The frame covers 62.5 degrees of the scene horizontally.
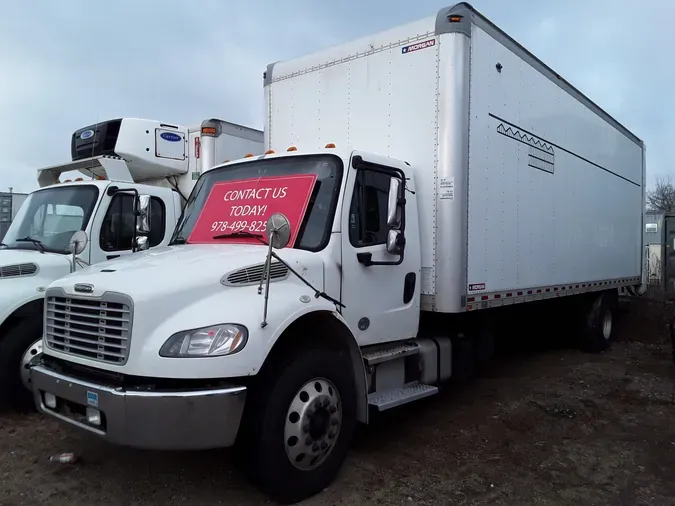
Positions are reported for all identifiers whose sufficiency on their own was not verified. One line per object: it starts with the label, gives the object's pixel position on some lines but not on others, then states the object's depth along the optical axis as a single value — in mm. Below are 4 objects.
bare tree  42031
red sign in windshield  4500
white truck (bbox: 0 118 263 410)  5477
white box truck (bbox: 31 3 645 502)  3389
